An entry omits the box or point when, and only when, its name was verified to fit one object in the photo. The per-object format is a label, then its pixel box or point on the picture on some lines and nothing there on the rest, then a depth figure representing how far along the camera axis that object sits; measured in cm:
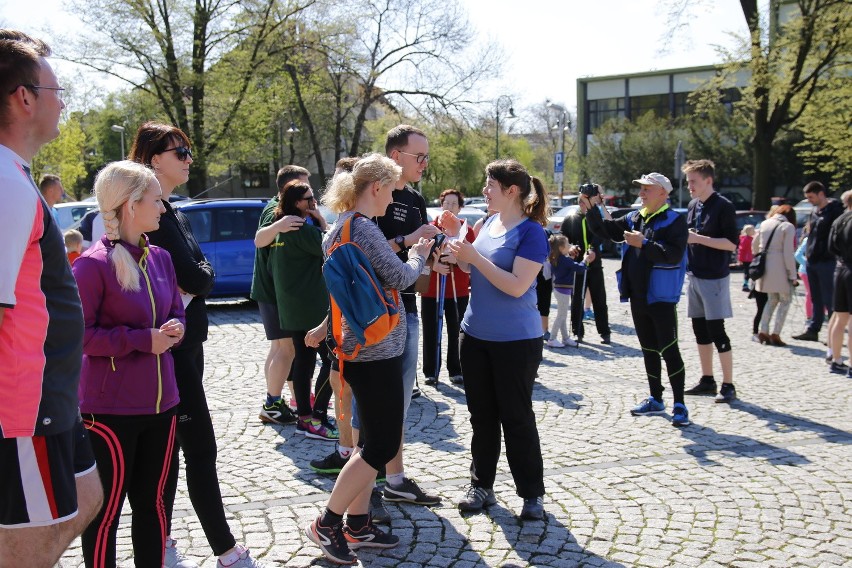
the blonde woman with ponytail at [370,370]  381
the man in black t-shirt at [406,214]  464
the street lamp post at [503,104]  2986
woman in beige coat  1048
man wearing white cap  655
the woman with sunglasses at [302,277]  591
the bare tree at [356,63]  2933
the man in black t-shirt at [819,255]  1008
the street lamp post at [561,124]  3169
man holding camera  1043
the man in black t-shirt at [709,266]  720
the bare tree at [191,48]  2558
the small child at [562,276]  1021
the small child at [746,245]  1485
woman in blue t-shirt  443
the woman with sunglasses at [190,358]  357
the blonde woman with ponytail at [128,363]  307
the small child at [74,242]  834
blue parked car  1308
